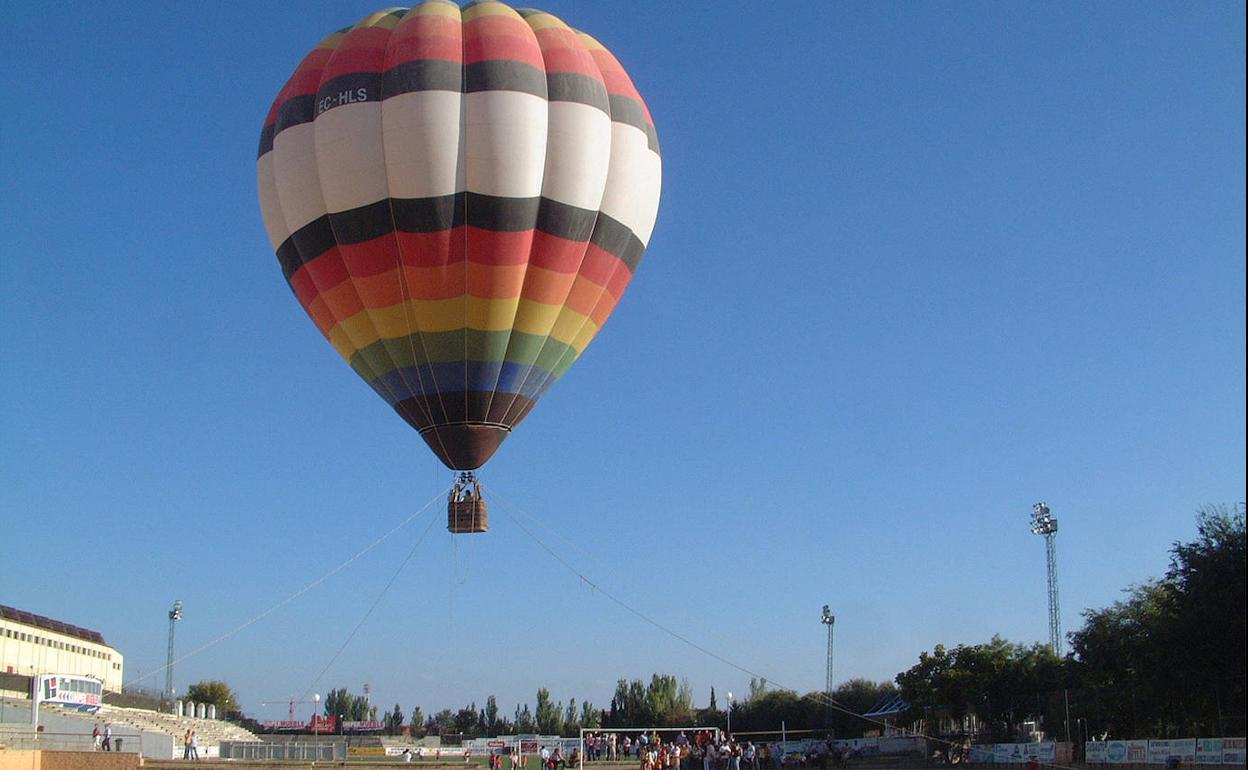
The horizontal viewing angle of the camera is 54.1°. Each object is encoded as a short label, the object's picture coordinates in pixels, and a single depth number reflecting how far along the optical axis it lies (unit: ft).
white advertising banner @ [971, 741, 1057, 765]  130.31
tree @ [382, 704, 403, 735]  319.88
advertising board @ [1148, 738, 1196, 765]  108.58
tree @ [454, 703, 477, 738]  354.25
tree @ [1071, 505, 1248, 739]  98.17
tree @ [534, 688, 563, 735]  322.92
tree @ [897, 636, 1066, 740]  174.09
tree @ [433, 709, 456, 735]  354.74
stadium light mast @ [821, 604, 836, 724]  260.66
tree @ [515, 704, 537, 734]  319.84
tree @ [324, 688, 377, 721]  386.52
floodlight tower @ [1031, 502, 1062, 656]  228.63
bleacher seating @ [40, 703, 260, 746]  175.66
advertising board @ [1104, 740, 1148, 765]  117.70
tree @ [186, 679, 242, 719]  363.97
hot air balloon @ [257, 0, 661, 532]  93.61
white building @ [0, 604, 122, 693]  235.61
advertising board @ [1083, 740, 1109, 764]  124.88
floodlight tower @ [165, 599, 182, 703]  287.07
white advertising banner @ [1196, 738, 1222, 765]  103.50
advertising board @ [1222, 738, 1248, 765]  100.07
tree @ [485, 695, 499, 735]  349.37
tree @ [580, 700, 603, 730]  316.40
